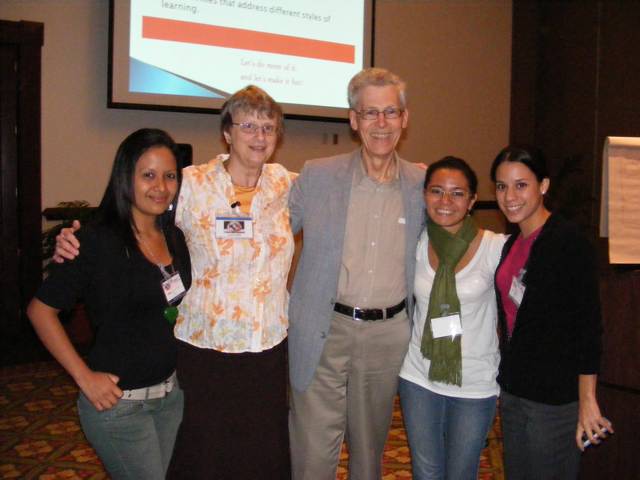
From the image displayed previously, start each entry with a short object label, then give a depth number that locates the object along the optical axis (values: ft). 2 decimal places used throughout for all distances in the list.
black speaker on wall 13.26
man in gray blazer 7.28
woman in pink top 5.90
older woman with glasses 6.62
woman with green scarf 6.75
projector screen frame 15.47
